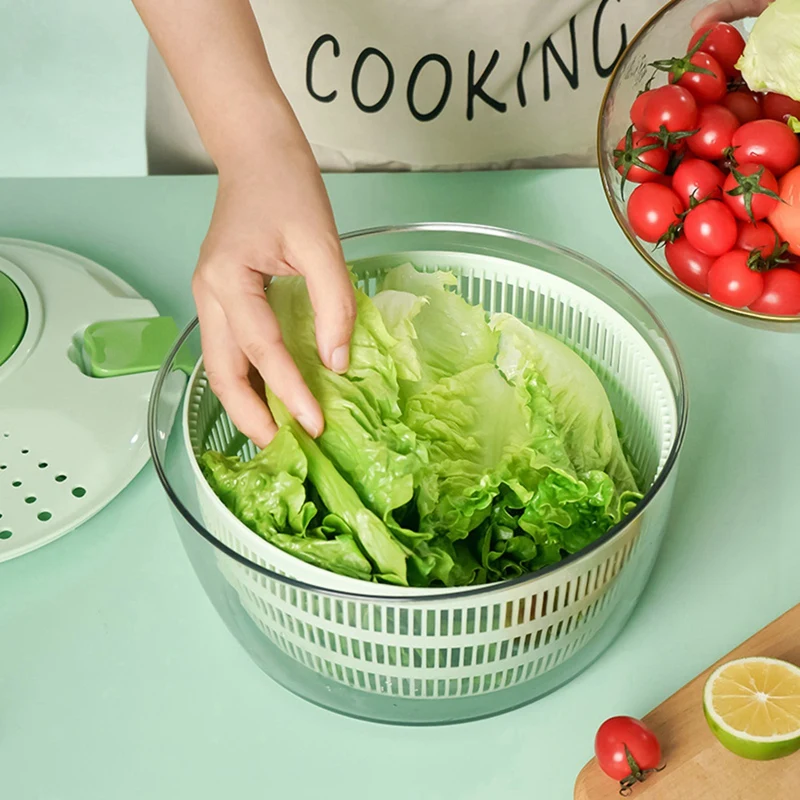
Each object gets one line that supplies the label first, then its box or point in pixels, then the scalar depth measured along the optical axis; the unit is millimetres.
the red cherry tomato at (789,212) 962
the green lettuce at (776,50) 962
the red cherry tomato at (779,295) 974
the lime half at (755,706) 752
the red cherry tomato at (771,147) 981
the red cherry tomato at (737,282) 973
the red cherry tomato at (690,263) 1033
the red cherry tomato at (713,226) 991
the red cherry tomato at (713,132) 1018
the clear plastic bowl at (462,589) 734
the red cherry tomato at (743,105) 1064
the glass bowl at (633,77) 1071
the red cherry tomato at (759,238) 994
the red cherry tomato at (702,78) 1030
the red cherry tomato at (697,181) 1018
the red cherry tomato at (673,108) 999
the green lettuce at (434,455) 788
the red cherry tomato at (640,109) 1031
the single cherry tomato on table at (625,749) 745
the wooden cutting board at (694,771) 763
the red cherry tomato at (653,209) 1019
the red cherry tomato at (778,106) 1044
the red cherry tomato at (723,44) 1048
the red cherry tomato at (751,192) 955
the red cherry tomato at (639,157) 1020
